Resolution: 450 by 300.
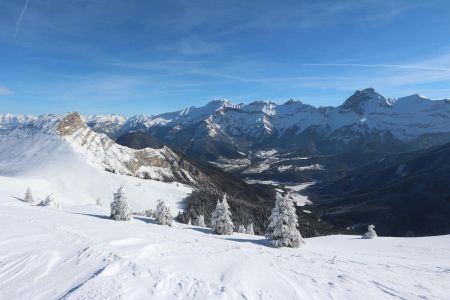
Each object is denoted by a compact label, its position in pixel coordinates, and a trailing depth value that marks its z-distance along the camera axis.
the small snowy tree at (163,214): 58.19
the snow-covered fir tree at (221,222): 54.09
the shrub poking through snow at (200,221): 97.19
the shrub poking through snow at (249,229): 100.19
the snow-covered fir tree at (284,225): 42.25
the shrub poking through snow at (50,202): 68.50
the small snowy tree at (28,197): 78.05
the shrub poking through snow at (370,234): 57.93
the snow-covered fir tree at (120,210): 53.09
